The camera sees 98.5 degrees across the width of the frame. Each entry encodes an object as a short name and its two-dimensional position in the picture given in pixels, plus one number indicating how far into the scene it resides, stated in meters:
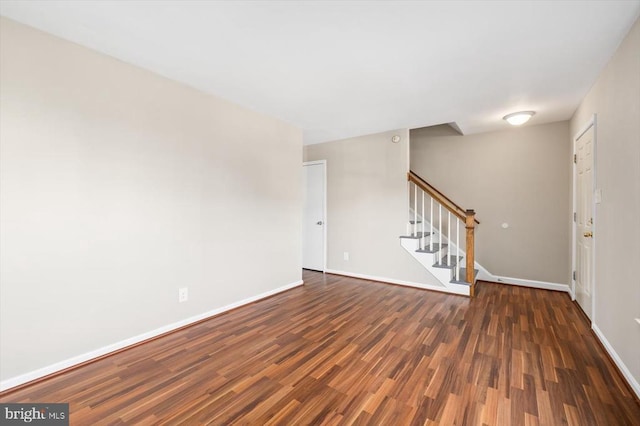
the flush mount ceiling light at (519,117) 3.40
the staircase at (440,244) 3.65
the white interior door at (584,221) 2.79
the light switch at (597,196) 2.37
